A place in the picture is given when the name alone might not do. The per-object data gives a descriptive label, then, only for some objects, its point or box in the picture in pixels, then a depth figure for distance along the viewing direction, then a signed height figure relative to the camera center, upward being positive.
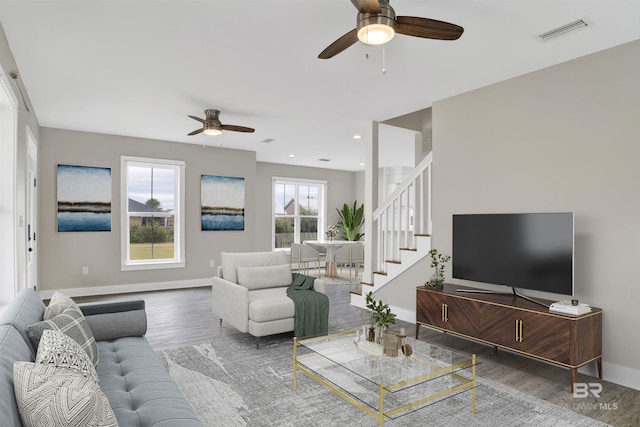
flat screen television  3.22 -0.32
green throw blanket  4.00 -1.02
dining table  8.57 -0.81
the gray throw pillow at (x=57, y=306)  2.25 -0.55
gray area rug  2.48 -1.29
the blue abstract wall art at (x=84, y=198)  6.09 +0.24
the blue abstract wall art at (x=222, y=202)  7.39 +0.22
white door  4.78 +0.08
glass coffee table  2.31 -1.00
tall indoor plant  10.26 -0.18
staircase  4.77 -0.45
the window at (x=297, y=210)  9.74 +0.09
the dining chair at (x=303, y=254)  8.60 -0.88
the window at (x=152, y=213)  6.73 +0.01
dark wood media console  2.95 -0.93
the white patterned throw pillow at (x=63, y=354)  1.55 -0.57
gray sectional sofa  1.52 -0.86
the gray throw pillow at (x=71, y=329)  1.83 -0.60
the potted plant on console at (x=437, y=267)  4.14 -0.59
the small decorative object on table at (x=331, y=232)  9.53 -0.44
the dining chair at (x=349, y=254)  8.40 -0.87
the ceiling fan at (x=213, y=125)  4.89 +1.10
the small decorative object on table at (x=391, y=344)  2.71 -0.90
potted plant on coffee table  2.87 -0.77
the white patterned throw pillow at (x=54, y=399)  1.20 -0.59
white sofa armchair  3.82 -0.85
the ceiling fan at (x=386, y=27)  2.24 +1.11
